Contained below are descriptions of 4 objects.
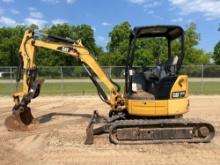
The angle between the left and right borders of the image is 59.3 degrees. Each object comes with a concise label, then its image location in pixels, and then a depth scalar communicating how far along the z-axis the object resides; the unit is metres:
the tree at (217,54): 40.90
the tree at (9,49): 34.58
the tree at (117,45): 29.87
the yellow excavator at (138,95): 4.67
